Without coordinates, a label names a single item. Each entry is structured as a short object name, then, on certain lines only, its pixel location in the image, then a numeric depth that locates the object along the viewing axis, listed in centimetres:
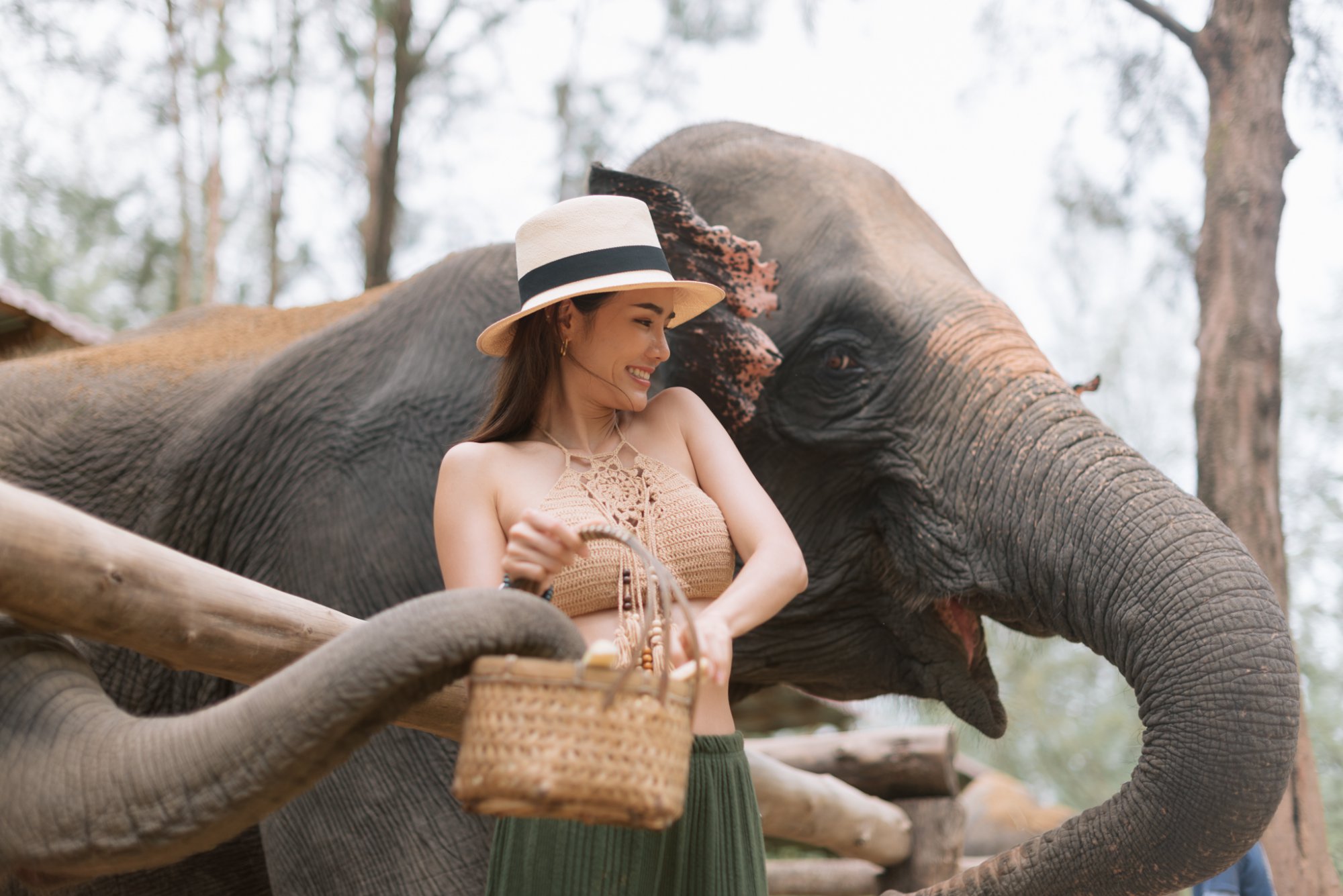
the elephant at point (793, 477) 243
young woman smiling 181
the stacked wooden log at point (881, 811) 546
